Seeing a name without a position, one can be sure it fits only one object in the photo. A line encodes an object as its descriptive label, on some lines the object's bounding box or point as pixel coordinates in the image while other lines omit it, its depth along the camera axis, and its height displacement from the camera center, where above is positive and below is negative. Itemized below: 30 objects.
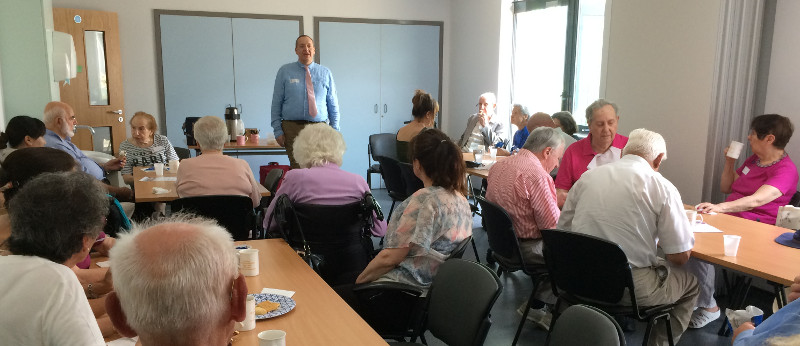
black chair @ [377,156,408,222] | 5.59 -0.90
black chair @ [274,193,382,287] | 3.02 -0.79
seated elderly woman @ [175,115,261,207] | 3.59 -0.56
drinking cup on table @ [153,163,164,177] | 4.52 -0.66
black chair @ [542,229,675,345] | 2.58 -0.87
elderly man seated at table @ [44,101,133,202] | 4.32 -0.41
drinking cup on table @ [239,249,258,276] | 2.33 -0.73
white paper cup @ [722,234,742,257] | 2.62 -0.70
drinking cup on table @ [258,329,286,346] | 1.59 -0.71
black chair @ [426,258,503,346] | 2.00 -0.79
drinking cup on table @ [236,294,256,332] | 1.80 -0.74
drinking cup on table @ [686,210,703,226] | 3.18 -0.71
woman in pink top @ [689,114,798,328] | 3.60 -0.57
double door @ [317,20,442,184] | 8.06 +0.24
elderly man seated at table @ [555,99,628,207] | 4.11 -0.42
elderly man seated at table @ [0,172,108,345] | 1.45 -0.48
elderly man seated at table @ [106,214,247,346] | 1.04 -0.37
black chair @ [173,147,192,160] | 5.93 -0.71
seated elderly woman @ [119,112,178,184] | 4.94 -0.55
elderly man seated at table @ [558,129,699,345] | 2.69 -0.62
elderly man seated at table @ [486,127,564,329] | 3.40 -0.63
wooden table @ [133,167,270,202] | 3.82 -0.75
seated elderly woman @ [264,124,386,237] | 3.08 -0.50
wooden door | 6.73 +0.06
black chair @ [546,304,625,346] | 1.58 -0.69
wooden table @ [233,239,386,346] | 1.78 -0.78
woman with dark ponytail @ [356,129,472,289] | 2.58 -0.62
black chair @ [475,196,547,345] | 3.28 -0.91
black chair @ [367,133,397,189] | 6.86 -0.71
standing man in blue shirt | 5.85 -0.09
